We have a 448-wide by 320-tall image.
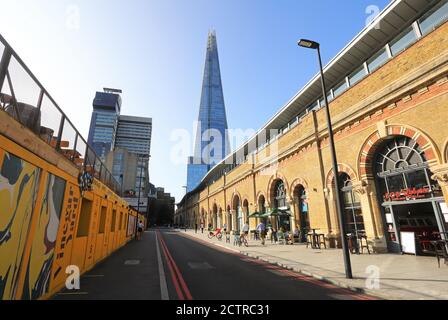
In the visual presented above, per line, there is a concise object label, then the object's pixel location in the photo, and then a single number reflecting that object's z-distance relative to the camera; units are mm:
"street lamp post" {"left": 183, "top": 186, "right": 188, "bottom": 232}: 77631
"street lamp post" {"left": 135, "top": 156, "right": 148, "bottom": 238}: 89644
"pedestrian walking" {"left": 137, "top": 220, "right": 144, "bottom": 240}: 31219
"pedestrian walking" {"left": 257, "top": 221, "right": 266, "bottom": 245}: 19469
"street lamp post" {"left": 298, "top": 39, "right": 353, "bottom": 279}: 7830
